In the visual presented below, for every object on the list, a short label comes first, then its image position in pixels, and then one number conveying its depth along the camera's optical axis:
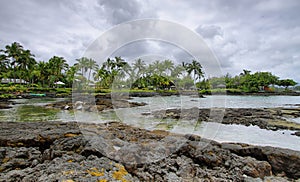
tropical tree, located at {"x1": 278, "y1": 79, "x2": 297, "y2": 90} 64.01
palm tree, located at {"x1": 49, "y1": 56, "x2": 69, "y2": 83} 49.62
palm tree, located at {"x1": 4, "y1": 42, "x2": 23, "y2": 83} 45.78
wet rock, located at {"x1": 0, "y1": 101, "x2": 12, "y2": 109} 20.25
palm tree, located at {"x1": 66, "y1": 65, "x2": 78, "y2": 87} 51.93
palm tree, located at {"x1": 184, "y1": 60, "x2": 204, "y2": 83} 57.31
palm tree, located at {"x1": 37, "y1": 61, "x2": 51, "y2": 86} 48.13
